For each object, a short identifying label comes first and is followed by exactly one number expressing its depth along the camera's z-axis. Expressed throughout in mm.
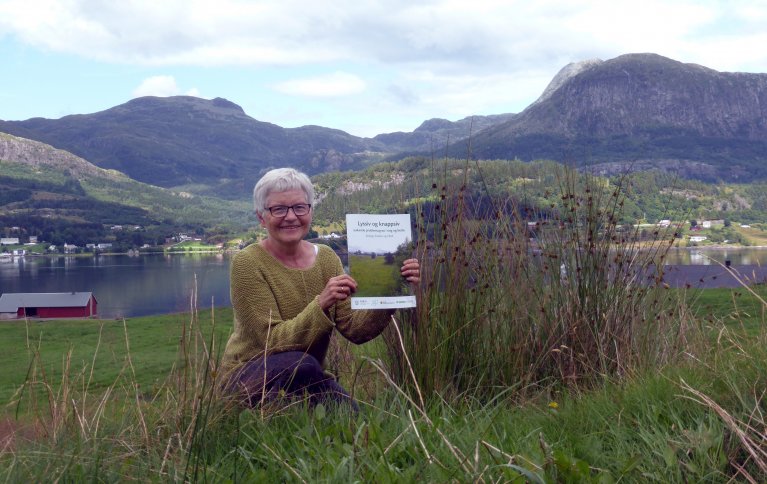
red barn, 53188
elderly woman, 3180
